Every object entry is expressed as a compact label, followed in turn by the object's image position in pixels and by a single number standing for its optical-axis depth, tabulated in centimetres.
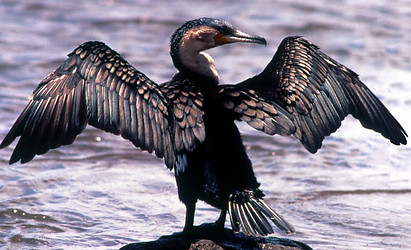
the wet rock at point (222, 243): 1018
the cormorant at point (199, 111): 987
